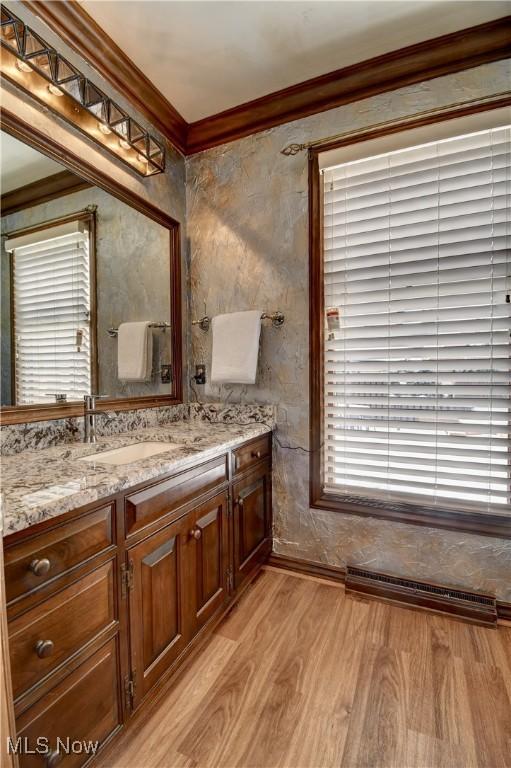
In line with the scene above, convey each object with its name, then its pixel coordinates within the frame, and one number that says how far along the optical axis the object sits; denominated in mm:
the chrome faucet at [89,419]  1485
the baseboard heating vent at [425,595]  1582
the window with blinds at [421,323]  1561
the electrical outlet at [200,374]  2201
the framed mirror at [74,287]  1280
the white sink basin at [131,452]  1403
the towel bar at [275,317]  1948
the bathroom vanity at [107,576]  779
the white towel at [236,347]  1915
